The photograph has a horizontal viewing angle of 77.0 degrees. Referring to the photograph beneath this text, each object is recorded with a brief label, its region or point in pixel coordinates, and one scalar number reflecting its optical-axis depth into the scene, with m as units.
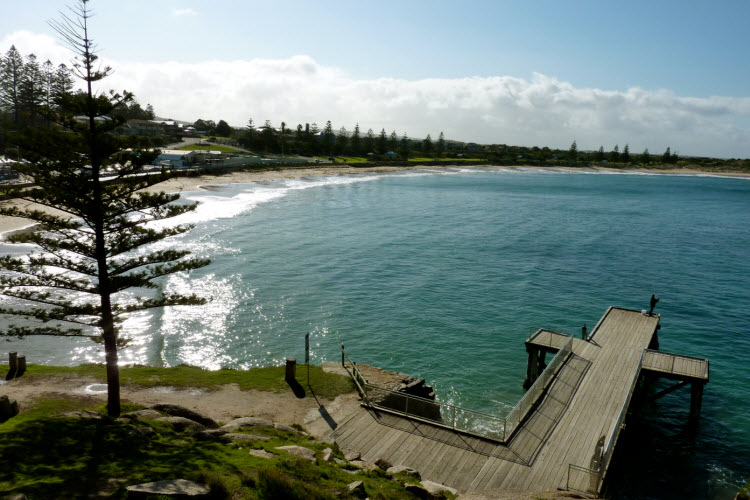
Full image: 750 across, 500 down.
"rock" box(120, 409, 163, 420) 15.34
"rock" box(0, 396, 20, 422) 14.53
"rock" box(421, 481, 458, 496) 12.04
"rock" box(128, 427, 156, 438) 13.14
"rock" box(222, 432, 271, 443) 13.91
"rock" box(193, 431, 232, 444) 13.63
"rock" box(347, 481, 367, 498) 10.73
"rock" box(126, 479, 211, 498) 9.15
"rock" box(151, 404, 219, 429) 15.80
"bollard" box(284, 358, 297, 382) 20.00
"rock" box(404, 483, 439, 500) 11.59
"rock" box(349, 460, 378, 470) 13.02
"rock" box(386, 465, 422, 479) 12.93
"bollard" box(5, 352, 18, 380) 20.38
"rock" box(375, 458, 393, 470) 13.35
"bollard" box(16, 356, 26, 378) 20.43
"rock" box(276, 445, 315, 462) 12.83
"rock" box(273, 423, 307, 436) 15.50
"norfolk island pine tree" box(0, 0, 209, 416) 14.87
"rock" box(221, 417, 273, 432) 15.41
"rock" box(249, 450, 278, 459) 12.46
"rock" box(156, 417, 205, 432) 14.79
